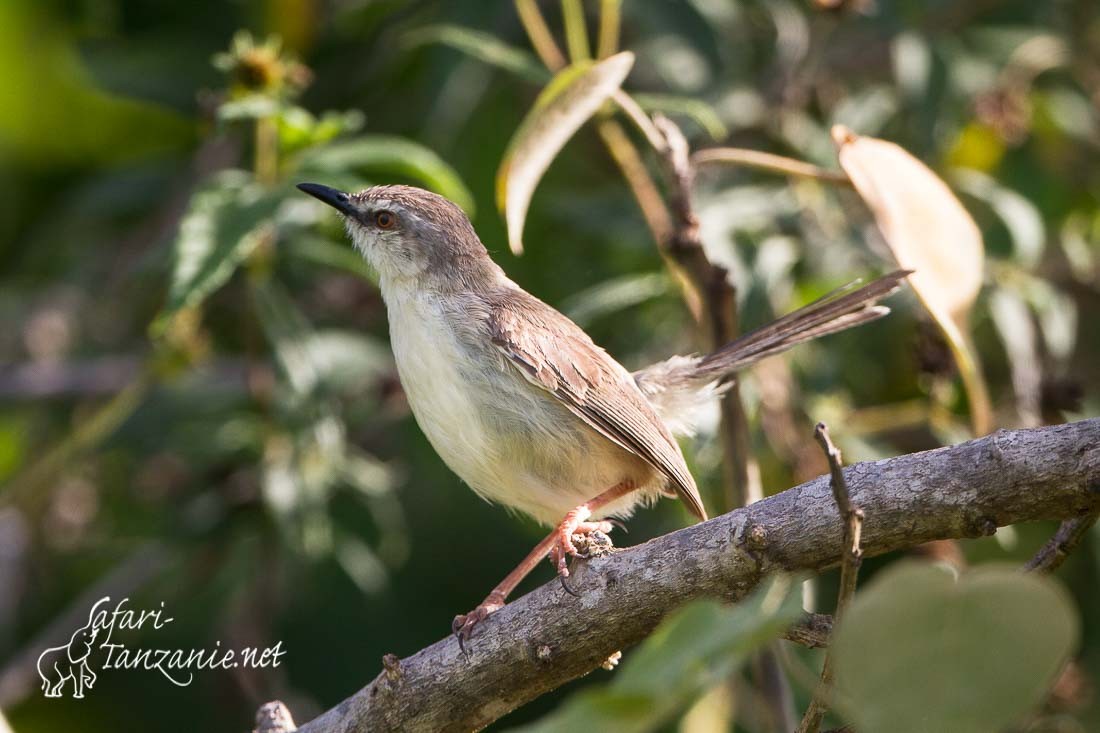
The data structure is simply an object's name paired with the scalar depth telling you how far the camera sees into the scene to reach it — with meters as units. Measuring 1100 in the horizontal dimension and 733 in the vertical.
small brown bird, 6.62
